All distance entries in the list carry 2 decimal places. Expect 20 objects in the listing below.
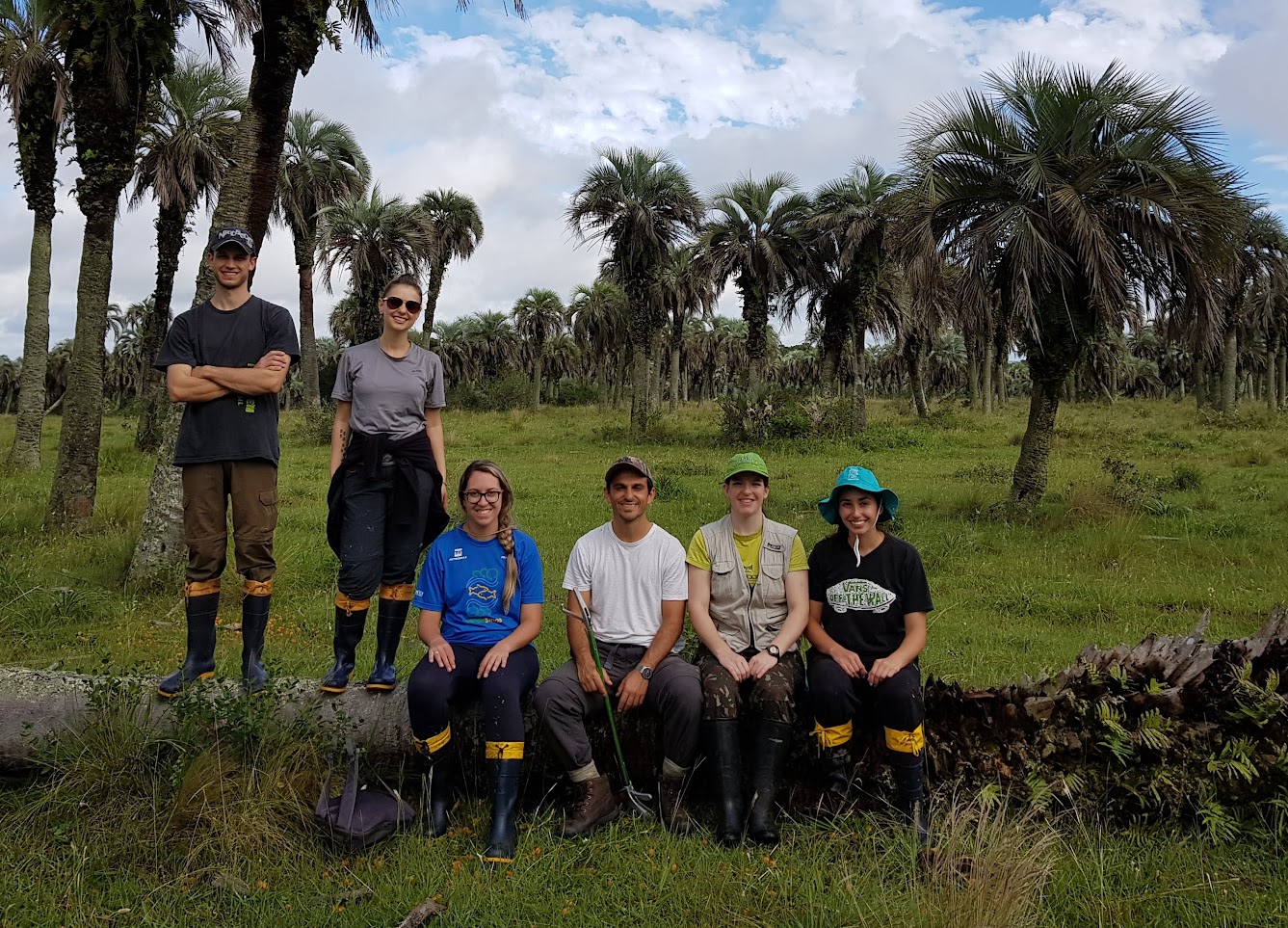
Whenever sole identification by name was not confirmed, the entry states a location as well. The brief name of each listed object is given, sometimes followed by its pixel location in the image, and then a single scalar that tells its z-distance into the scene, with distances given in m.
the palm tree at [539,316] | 51.84
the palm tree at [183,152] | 18.78
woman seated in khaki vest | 3.44
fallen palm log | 3.32
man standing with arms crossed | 3.83
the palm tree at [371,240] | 27.41
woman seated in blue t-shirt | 3.41
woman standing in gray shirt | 3.94
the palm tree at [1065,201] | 9.23
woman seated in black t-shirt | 3.36
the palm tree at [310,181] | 28.28
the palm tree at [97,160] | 7.88
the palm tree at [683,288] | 26.27
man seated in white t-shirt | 3.43
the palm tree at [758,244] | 24.23
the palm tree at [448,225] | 31.53
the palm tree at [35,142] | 12.82
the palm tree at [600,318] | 45.47
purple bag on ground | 3.16
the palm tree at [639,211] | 24.91
